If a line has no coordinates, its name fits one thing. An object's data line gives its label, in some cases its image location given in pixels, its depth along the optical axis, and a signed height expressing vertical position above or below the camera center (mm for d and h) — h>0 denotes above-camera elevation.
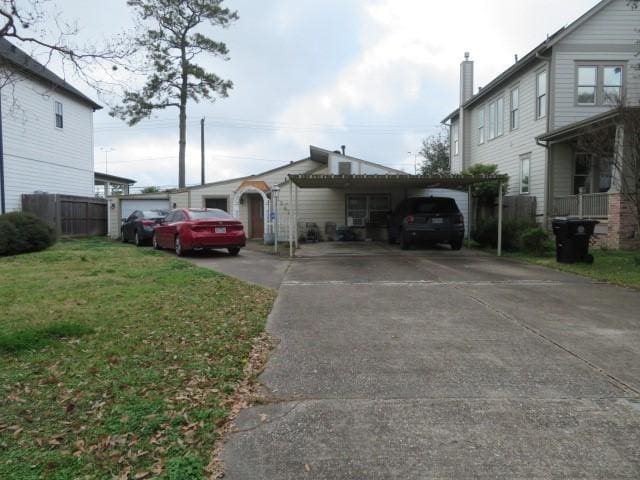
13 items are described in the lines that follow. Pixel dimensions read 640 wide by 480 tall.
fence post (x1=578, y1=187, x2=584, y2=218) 14766 +478
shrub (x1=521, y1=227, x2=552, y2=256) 13133 -598
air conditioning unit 20594 -117
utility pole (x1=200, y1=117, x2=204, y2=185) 41772 +6696
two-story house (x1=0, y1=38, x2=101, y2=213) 18688 +3198
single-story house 18641 +812
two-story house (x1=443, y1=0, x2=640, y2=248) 16219 +4462
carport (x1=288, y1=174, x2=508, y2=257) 13906 +1182
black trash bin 11211 -435
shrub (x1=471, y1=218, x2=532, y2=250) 14289 -435
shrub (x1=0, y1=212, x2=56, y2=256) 13406 -455
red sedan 13180 -354
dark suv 14422 -60
